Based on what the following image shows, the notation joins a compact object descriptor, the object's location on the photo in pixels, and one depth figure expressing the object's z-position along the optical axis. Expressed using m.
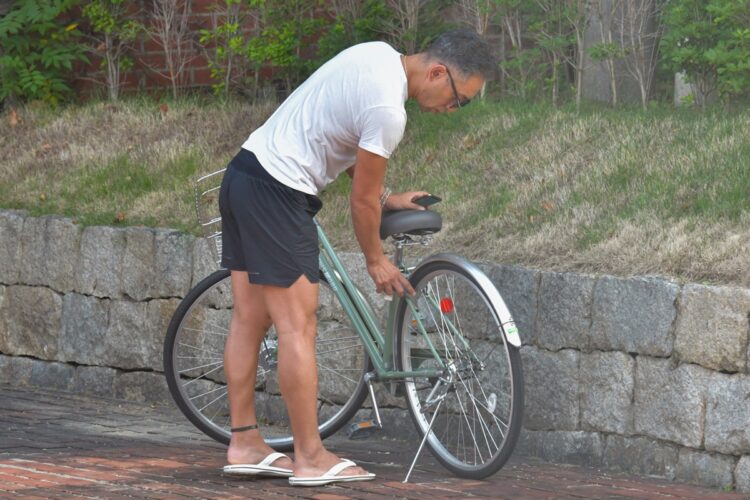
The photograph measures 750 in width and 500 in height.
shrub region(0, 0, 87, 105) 18.94
